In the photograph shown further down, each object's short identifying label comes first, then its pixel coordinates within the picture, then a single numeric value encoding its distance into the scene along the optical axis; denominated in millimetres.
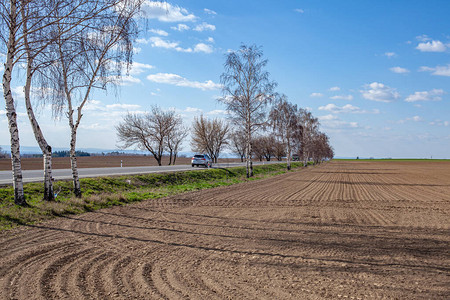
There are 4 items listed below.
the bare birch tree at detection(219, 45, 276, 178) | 31094
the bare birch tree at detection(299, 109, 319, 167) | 62938
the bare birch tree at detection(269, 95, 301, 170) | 49500
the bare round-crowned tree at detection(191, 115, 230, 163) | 58688
